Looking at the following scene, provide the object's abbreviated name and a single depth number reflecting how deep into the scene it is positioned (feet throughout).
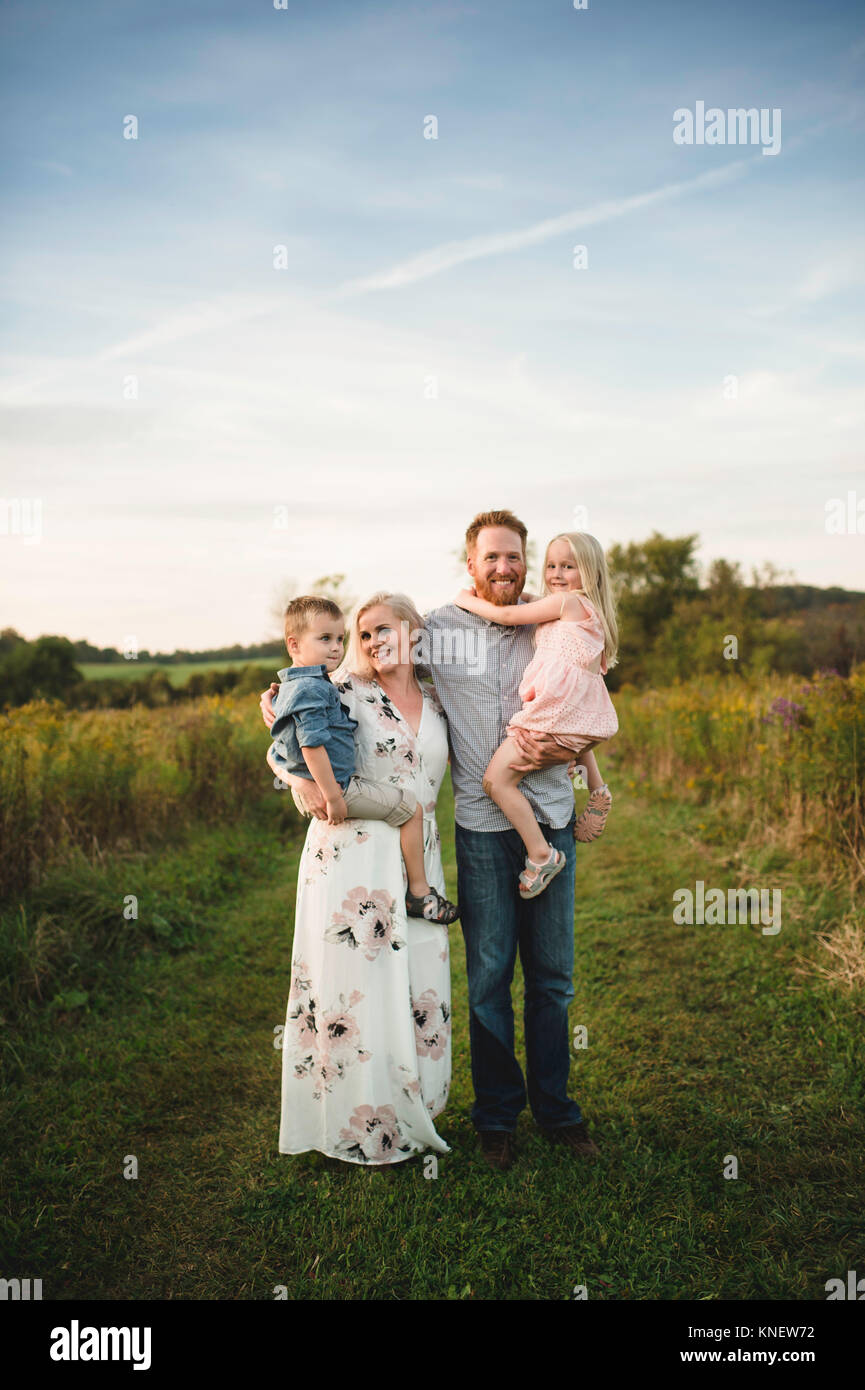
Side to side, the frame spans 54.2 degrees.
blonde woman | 10.22
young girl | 10.02
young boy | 9.64
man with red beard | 10.58
